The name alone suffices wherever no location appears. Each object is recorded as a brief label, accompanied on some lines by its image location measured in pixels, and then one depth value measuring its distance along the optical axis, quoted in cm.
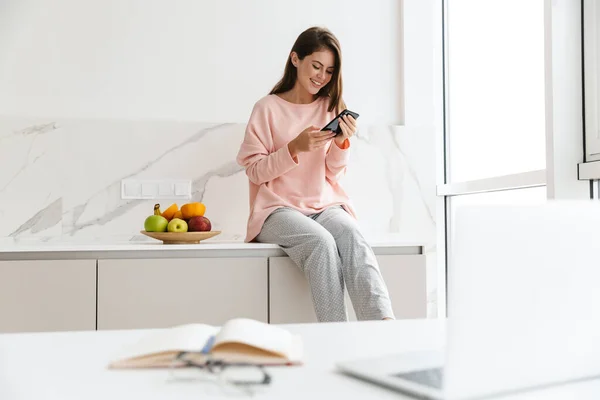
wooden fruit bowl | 253
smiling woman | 230
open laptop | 61
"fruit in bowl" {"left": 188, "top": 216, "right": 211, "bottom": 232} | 258
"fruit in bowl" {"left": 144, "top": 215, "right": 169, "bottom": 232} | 254
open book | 71
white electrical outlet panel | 292
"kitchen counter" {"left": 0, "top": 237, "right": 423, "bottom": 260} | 234
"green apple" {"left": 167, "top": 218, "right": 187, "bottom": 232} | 255
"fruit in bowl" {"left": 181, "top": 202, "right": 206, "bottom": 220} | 263
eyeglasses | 64
